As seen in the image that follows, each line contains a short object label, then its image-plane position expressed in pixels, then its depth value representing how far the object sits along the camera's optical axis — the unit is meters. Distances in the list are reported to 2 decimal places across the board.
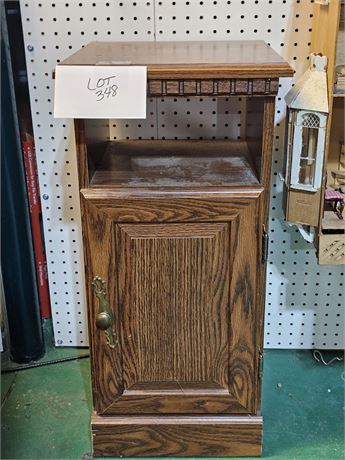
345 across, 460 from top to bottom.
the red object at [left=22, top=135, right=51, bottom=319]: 1.56
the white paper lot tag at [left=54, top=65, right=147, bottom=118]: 0.98
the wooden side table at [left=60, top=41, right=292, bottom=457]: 1.08
